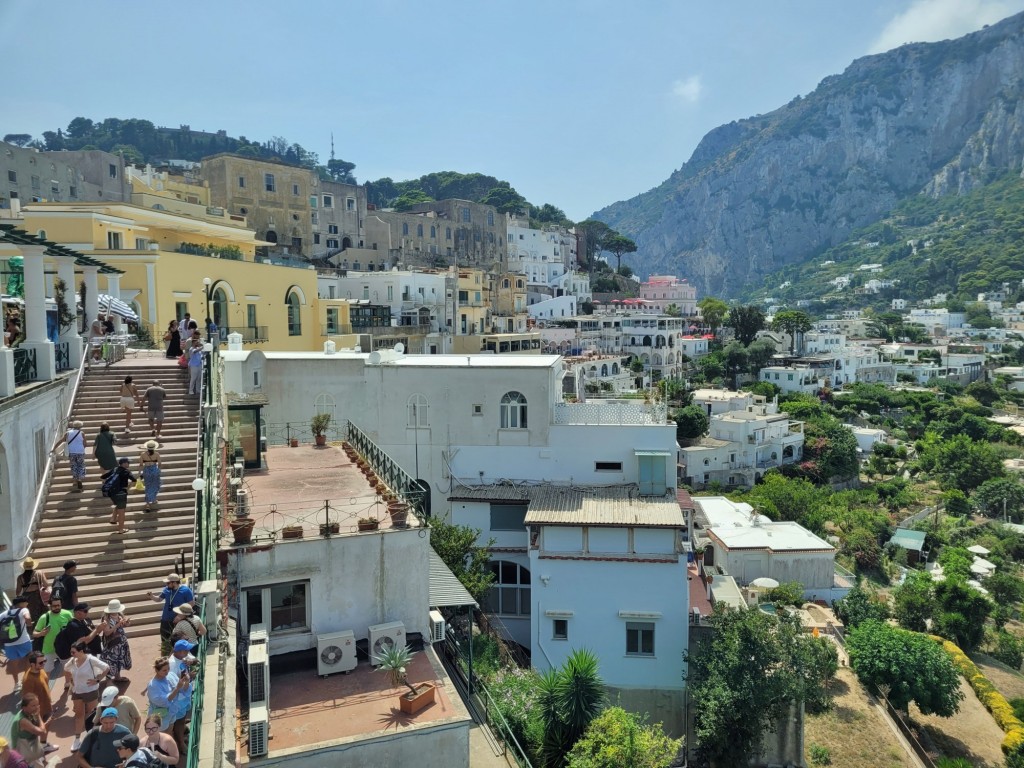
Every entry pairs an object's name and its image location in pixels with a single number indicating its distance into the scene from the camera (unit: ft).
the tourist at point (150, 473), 38.47
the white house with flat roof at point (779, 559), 110.22
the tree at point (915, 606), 109.09
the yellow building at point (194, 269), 86.69
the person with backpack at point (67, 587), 29.68
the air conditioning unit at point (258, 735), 30.81
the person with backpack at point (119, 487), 36.40
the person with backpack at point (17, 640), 27.45
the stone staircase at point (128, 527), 33.71
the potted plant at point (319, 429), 63.82
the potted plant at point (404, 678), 34.86
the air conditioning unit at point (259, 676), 33.19
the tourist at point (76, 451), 39.14
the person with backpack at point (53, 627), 28.37
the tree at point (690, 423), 189.37
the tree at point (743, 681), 57.00
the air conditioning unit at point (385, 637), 39.24
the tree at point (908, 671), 77.51
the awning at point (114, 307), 66.44
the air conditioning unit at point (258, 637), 34.83
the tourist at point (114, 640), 27.99
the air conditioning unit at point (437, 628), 42.29
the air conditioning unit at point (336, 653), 38.09
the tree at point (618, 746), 41.11
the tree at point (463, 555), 58.18
